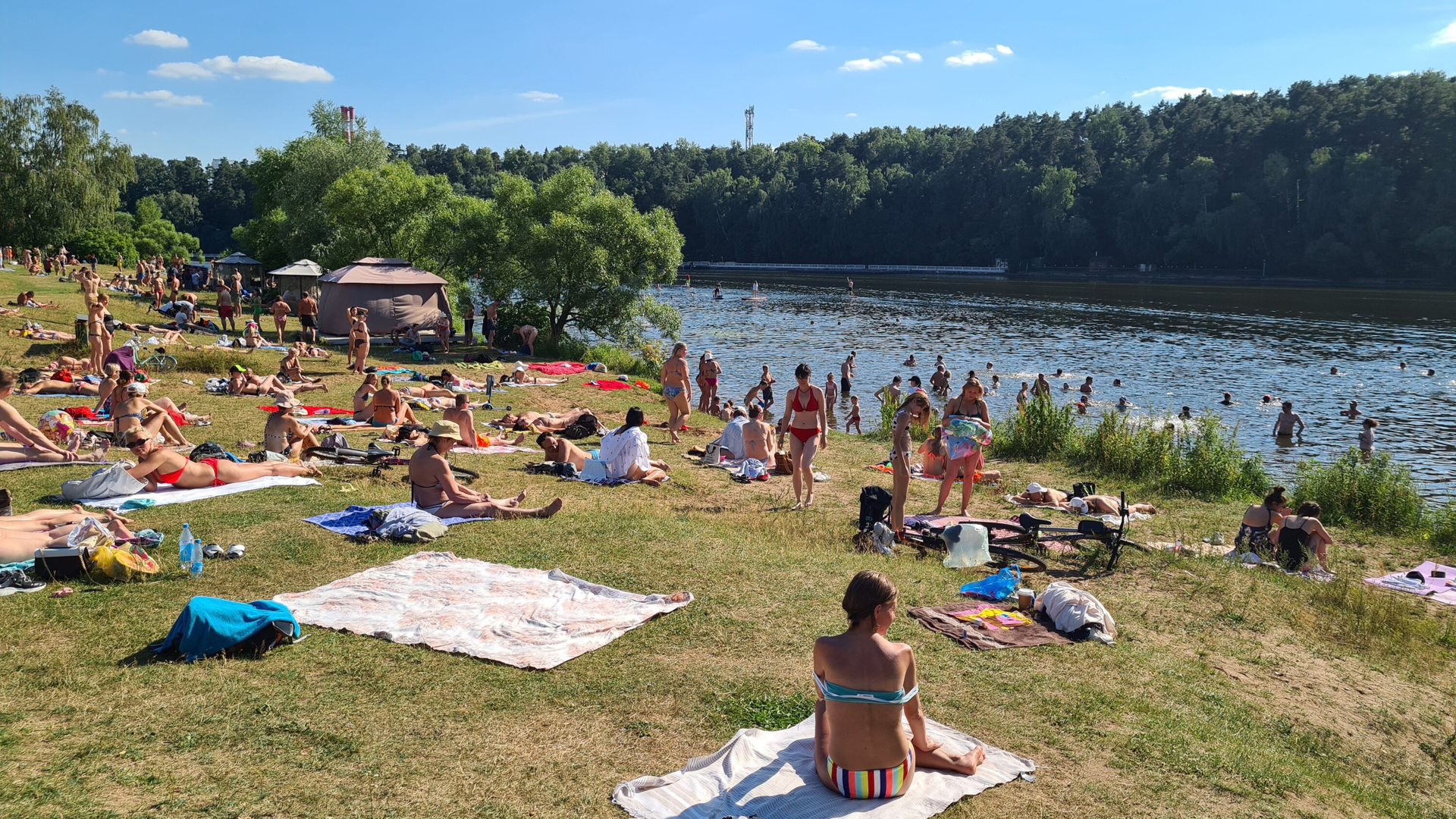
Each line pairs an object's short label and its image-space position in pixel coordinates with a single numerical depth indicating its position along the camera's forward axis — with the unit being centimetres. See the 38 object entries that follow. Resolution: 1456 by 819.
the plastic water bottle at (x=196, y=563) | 738
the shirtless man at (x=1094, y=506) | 1179
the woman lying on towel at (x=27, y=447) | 1030
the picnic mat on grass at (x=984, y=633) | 675
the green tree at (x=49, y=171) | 4700
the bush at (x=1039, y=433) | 1611
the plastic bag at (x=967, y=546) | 874
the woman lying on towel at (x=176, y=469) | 970
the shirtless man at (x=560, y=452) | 1249
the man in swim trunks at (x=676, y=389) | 1608
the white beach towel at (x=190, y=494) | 919
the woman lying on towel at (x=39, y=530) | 716
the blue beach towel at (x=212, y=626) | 584
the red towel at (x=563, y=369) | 2320
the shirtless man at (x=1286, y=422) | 2275
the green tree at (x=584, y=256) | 2809
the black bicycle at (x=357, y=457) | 1202
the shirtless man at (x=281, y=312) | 2483
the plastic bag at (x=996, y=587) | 784
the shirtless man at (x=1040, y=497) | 1218
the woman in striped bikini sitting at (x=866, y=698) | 432
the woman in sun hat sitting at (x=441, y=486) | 934
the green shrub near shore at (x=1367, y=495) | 1262
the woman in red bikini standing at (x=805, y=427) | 1077
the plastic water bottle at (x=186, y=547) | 742
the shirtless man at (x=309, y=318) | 2561
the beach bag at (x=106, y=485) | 923
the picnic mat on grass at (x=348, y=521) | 881
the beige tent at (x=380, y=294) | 2720
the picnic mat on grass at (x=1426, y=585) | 954
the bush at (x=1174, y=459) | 1420
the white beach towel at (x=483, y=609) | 636
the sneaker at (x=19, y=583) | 687
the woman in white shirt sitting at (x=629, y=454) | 1195
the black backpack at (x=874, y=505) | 975
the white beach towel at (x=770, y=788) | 438
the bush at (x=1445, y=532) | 1144
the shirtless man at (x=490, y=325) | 2823
